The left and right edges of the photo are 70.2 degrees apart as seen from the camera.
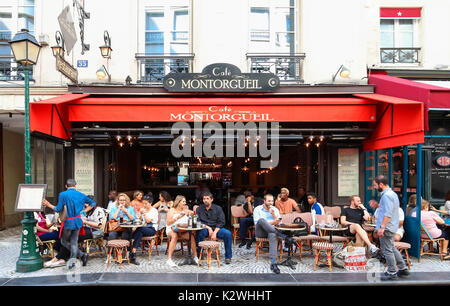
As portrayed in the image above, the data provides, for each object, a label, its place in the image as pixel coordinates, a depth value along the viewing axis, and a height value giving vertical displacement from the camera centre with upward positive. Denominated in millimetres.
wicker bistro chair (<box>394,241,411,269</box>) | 6104 -1679
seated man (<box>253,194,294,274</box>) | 6180 -1372
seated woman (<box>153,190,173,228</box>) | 7880 -1294
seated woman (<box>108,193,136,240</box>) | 6637 -1215
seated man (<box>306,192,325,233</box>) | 7371 -1186
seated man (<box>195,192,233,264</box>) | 6609 -1382
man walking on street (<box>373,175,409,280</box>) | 5449 -1191
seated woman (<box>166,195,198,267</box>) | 6508 -1419
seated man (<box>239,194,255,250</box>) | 8125 -1685
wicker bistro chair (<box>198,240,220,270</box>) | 6172 -1709
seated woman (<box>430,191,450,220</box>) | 7728 -1302
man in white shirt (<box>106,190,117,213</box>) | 8195 -994
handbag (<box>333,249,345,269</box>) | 6246 -2008
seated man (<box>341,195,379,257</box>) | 6500 -1343
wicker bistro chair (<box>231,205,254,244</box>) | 8648 -1560
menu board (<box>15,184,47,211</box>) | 6047 -749
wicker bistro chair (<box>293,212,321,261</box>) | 6781 -1692
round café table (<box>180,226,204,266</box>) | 6332 -1978
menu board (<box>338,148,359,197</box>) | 9125 -342
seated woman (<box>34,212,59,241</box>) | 6684 -1524
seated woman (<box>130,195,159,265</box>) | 6656 -1510
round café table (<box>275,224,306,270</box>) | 6314 -1540
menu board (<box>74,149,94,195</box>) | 8906 -338
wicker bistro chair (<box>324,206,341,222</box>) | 8352 -1368
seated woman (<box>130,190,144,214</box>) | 7828 -1111
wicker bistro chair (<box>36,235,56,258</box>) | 6645 -1910
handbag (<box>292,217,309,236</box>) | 6657 -1467
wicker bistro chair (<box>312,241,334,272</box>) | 5992 -1700
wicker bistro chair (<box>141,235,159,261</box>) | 6804 -1877
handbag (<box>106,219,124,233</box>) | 6695 -1435
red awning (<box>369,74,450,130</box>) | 6688 +1432
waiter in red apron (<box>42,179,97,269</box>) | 6160 -1151
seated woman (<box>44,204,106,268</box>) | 6318 -1556
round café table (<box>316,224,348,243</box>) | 6459 -1427
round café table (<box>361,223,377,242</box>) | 7059 -1538
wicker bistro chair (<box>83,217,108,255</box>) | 6883 -1881
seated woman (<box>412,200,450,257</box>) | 6816 -1388
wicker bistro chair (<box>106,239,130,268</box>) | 6172 -1697
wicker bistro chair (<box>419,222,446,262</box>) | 6769 -1742
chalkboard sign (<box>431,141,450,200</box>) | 9383 -290
